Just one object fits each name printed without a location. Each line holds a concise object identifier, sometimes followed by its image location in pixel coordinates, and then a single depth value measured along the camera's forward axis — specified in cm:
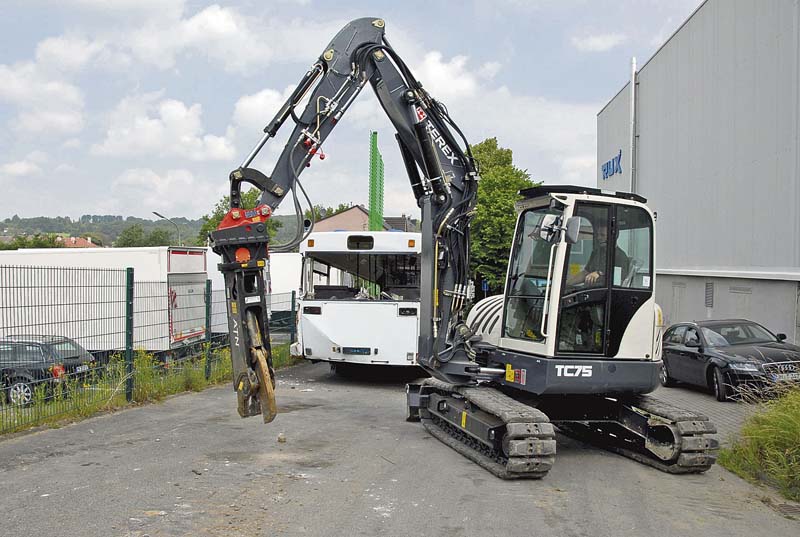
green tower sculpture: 2805
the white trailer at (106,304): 939
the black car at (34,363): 921
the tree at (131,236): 8386
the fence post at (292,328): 2141
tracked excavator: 802
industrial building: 1825
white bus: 1489
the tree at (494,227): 3647
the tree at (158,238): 8170
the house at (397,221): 7068
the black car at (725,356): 1407
